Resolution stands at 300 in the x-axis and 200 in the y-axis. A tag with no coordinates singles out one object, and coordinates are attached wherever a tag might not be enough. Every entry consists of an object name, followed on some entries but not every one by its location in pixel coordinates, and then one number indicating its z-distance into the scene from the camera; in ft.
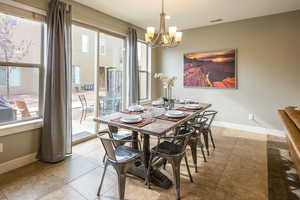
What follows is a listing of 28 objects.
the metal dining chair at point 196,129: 8.19
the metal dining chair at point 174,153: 6.36
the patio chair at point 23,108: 8.99
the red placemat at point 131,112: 9.01
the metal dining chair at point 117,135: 8.36
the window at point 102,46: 13.37
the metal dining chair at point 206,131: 9.66
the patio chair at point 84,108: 15.67
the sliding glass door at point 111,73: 13.44
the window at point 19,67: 8.31
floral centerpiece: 9.81
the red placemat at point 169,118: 7.45
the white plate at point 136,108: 9.29
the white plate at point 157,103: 11.03
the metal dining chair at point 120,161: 5.90
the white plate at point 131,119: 6.99
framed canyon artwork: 14.89
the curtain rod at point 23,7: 8.02
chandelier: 9.29
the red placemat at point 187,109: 9.41
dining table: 6.41
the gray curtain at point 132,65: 14.67
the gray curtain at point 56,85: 9.04
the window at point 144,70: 17.69
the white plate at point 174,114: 7.89
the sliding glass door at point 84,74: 13.09
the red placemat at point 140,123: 6.75
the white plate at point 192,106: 9.85
